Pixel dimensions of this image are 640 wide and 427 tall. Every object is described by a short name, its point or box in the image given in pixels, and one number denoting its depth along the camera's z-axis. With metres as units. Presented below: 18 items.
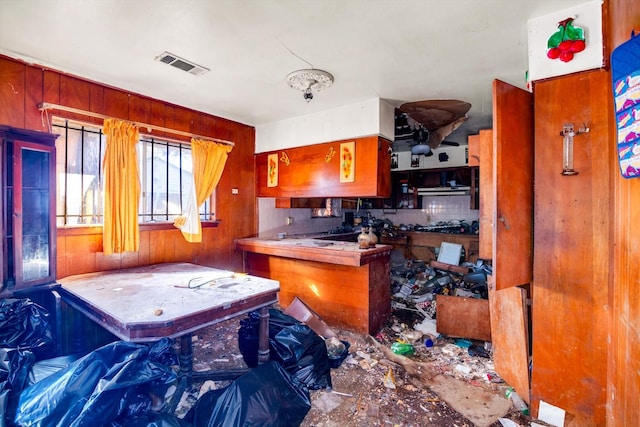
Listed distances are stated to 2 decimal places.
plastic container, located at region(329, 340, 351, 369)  2.54
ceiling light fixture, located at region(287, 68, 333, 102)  2.64
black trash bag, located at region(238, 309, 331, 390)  2.24
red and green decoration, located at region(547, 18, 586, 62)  1.74
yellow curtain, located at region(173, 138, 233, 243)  3.45
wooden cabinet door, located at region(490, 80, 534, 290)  1.81
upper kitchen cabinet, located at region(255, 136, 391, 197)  3.39
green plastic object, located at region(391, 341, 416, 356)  2.79
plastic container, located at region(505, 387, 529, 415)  2.00
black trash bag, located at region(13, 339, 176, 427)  1.33
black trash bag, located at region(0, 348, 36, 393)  1.51
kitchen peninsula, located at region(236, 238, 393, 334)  3.18
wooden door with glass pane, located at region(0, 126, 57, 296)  2.20
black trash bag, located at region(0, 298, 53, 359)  1.85
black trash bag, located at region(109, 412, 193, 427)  1.43
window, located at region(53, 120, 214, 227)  2.78
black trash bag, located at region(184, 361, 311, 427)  1.66
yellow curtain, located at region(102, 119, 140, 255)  2.86
